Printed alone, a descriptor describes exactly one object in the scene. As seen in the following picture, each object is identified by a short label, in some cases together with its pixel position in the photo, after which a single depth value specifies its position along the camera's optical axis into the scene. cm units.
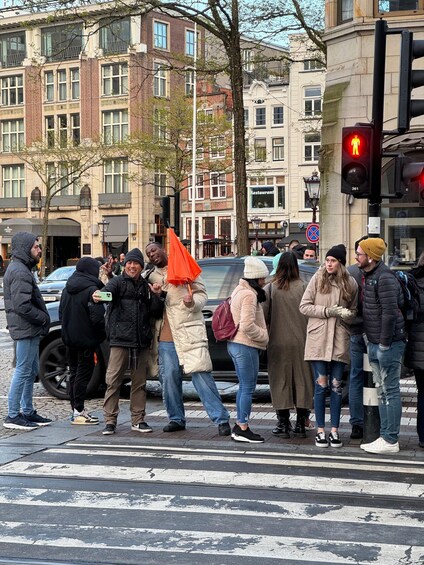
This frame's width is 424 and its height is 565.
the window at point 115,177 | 6569
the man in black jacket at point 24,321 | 990
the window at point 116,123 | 6556
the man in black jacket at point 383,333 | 843
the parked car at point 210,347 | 1179
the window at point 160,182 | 6234
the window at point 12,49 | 7050
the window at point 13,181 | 7038
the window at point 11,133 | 7025
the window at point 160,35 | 6577
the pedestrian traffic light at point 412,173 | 955
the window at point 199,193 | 6838
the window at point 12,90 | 7038
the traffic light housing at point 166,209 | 1609
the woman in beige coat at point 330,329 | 887
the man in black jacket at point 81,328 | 1006
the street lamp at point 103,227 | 5872
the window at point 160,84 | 6506
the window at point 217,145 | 4901
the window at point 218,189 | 6800
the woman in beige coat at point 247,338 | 909
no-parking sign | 3150
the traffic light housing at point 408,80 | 903
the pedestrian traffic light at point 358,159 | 902
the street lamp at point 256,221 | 5906
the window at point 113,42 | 6506
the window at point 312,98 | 6366
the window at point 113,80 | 6556
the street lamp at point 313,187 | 2942
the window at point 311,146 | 6309
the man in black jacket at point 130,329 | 948
